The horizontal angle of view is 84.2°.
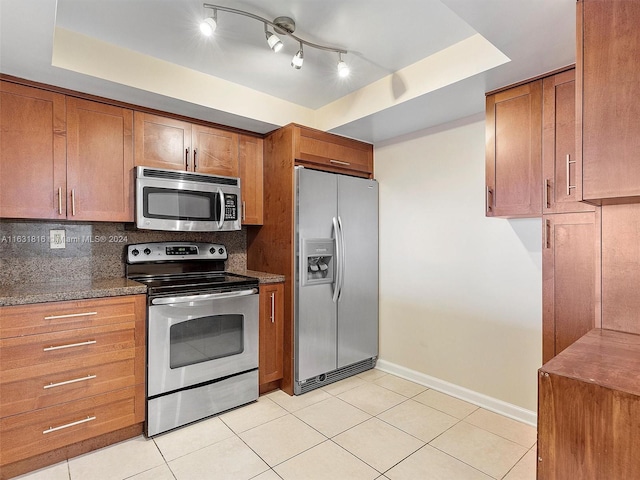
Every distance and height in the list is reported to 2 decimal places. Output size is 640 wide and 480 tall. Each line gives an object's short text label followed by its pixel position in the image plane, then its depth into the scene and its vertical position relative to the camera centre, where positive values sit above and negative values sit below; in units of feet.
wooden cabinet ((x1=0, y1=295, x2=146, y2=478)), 5.96 -2.46
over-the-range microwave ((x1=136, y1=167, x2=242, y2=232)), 8.06 +0.93
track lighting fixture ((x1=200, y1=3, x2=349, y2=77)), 5.64 +3.67
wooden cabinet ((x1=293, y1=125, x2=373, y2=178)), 9.47 +2.48
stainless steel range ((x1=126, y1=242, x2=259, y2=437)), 7.39 -2.21
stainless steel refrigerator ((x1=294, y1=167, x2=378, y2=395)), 9.33 -1.12
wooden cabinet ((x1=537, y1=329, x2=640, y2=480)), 3.17 -1.72
